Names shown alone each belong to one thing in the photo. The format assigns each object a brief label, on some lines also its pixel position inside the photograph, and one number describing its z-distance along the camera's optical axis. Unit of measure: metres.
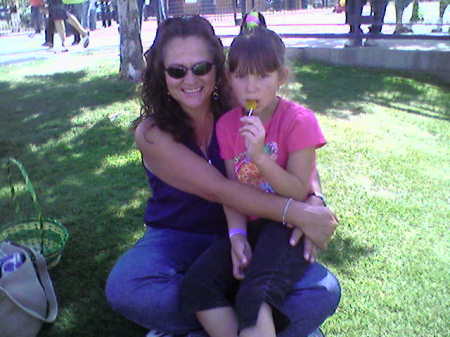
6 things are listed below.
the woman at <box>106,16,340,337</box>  1.95
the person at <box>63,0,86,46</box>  13.27
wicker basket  2.79
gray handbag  2.07
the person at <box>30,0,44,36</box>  15.22
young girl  1.78
